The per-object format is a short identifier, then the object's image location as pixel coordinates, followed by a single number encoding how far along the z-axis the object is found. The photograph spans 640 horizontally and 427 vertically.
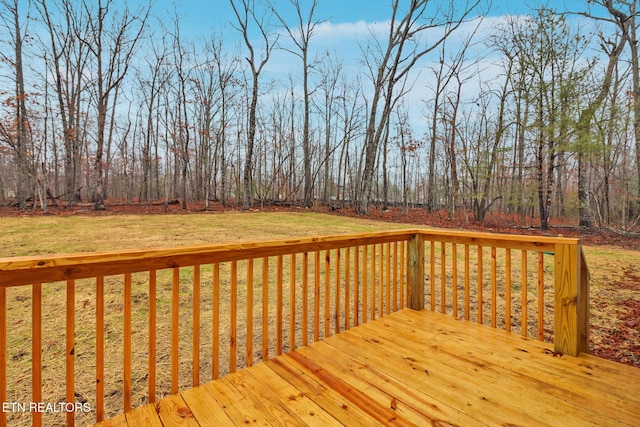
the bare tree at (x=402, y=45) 12.15
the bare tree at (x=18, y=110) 10.41
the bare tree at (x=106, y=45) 11.62
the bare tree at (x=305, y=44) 14.27
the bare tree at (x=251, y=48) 13.51
